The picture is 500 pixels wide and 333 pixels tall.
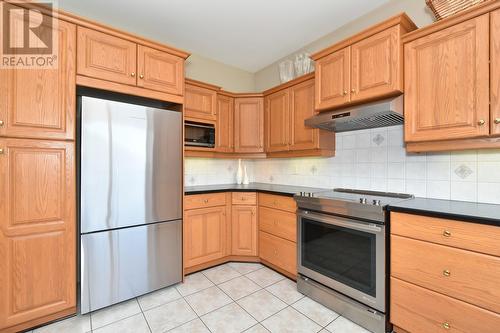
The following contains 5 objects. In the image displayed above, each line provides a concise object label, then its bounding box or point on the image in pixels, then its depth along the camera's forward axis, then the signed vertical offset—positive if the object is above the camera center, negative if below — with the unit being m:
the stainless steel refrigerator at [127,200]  1.75 -0.30
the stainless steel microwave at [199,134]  2.60 +0.37
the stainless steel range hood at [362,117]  1.68 +0.40
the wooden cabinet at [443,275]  1.19 -0.65
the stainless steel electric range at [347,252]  1.58 -0.71
